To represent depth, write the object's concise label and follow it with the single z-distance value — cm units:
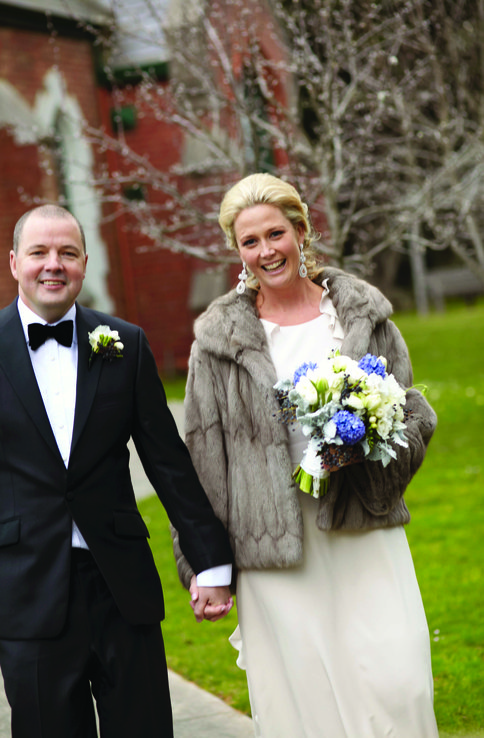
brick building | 1386
